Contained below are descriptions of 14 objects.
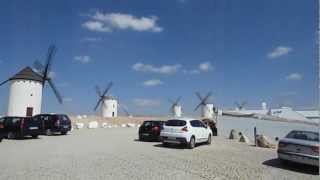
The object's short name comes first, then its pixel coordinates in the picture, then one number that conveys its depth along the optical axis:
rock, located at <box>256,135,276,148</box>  14.86
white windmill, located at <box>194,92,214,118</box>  70.77
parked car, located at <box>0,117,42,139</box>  15.11
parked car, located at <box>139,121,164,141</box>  15.18
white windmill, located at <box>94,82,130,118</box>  59.93
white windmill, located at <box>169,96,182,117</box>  78.76
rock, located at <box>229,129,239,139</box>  19.99
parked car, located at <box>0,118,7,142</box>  13.87
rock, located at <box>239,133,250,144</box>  17.36
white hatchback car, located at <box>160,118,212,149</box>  12.53
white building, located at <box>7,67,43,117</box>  29.71
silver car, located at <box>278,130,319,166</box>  8.29
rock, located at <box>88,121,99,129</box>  28.87
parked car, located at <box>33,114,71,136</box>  18.04
